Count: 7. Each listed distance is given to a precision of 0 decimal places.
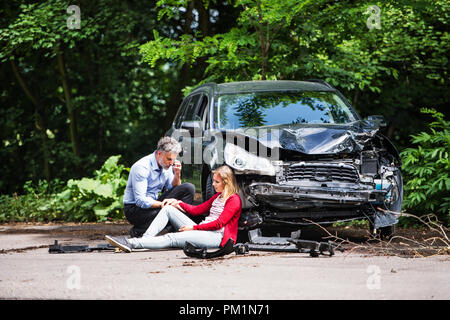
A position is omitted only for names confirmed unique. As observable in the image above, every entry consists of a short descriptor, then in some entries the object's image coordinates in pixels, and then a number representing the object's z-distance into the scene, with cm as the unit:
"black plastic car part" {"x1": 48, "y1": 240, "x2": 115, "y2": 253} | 1473
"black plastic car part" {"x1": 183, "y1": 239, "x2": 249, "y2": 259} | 1327
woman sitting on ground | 1417
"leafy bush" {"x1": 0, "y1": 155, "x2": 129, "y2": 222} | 2520
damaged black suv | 1443
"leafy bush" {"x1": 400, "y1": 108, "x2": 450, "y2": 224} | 1956
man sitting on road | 1582
